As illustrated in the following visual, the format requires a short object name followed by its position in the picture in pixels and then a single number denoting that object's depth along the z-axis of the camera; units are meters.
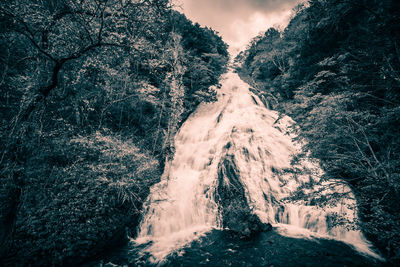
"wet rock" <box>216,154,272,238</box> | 6.91
